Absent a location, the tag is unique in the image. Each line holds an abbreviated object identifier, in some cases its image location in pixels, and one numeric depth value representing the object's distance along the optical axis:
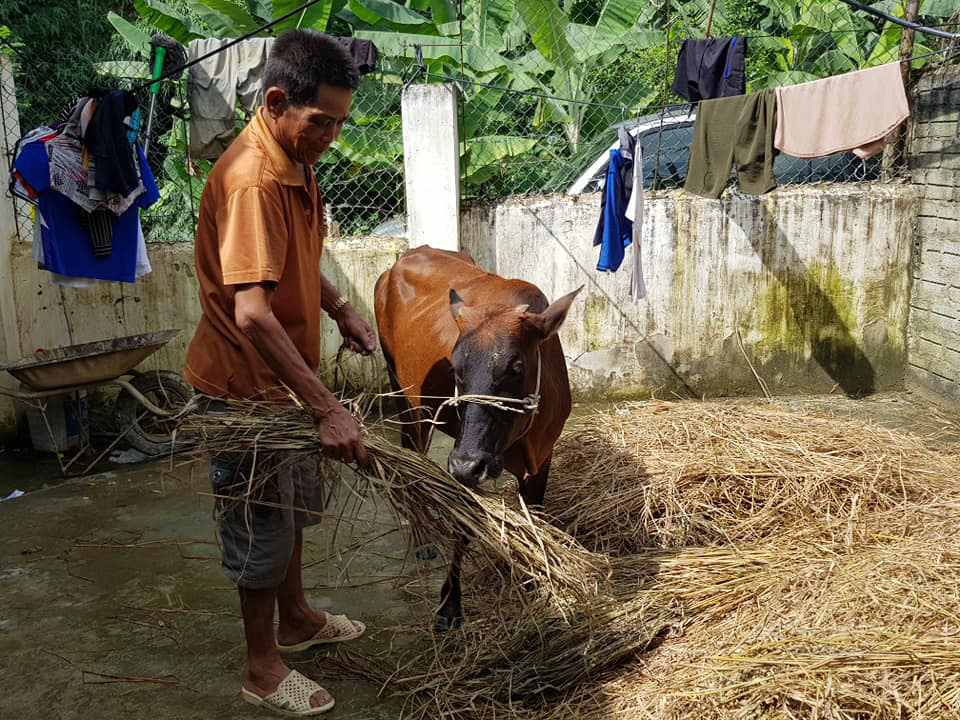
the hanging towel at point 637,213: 6.45
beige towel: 6.18
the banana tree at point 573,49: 8.79
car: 7.38
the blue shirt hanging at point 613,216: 6.51
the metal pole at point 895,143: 7.27
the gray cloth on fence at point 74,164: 5.90
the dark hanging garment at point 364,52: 6.63
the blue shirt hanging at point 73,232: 5.95
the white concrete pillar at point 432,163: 6.90
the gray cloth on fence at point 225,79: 6.66
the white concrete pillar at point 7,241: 6.57
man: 2.83
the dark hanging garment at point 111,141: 5.86
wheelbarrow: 5.80
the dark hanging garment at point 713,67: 6.92
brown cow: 3.37
